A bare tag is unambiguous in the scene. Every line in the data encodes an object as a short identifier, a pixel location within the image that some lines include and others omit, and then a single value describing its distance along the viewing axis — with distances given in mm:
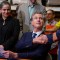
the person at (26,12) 4728
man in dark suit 2552
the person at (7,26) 3333
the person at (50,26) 3451
